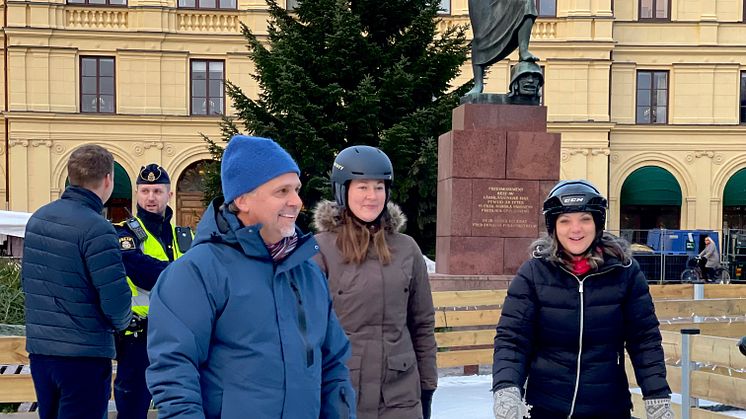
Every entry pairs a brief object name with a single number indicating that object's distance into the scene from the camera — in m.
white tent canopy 17.61
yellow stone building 30.55
